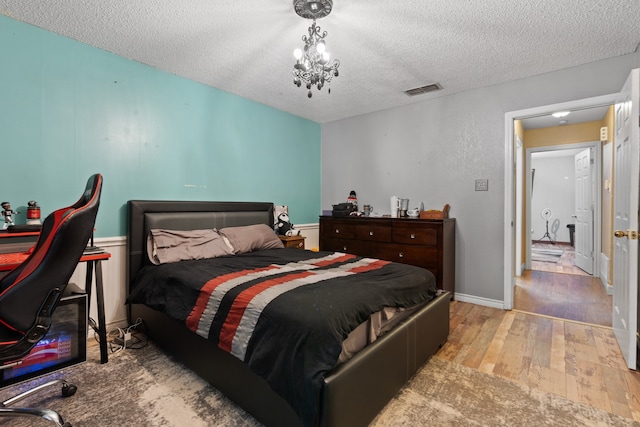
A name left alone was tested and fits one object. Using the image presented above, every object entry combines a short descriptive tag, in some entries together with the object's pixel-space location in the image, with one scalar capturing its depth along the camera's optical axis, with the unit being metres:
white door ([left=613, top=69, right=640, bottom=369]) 2.06
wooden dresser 3.28
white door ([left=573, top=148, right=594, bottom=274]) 4.84
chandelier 2.03
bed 1.30
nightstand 3.87
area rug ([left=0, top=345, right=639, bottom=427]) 1.58
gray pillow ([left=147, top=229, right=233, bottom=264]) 2.65
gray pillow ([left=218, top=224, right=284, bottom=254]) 3.09
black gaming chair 1.28
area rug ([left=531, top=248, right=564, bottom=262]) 6.17
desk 1.95
